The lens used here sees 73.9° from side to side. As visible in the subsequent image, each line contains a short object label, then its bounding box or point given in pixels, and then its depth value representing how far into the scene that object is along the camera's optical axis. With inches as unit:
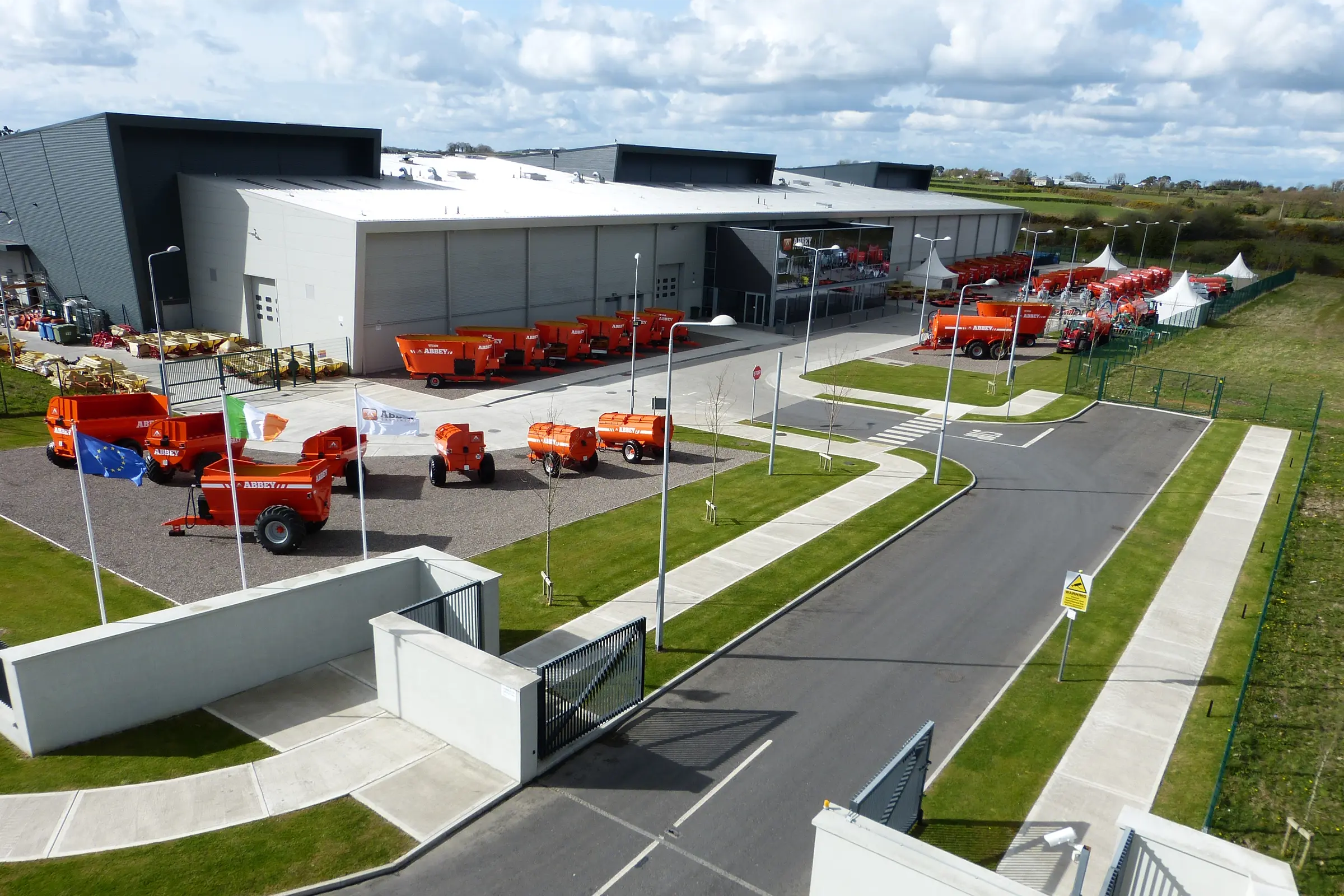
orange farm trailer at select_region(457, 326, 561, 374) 1657.2
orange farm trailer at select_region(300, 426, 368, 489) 1005.2
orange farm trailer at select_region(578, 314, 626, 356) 1814.7
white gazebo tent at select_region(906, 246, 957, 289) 2549.2
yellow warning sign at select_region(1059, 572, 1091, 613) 669.9
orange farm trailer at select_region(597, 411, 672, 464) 1170.0
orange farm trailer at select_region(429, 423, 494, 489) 1039.6
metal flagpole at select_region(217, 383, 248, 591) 666.8
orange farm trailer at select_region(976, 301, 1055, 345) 2082.9
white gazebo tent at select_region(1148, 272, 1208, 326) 2532.0
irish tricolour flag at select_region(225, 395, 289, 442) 687.1
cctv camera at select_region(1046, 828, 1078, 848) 436.1
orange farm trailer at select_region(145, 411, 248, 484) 995.3
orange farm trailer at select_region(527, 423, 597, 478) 1100.5
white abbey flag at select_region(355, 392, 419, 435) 735.7
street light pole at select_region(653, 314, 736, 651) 668.6
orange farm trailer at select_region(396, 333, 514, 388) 1510.8
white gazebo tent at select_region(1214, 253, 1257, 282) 3388.3
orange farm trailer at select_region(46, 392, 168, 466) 1014.4
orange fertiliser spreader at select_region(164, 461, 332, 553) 833.5
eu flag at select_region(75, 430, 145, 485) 642.8
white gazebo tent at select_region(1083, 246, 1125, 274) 3184.1
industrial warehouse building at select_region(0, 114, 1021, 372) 1573.6
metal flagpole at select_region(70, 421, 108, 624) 596.4
